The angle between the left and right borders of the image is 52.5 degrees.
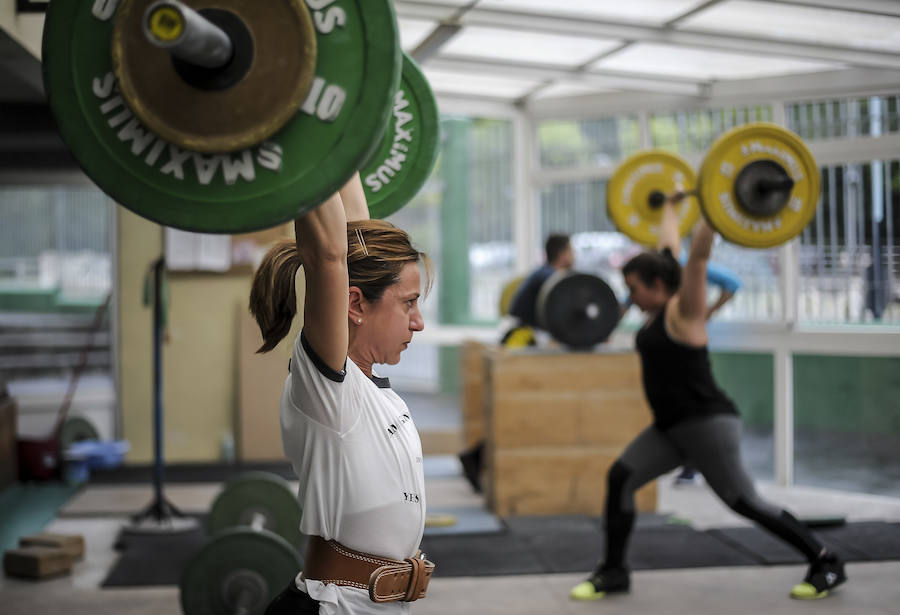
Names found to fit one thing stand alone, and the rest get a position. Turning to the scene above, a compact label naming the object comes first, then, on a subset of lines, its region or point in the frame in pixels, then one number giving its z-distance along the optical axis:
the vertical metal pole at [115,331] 6.93
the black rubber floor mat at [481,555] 4.26
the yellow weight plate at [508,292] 6.85
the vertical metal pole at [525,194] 7.70
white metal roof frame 5.14
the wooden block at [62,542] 4.34
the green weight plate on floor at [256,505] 3.92
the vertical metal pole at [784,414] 6.11
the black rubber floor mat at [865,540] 4.37
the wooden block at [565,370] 5.18
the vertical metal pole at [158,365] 4.89
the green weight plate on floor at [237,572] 3.11
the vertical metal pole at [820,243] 5.96
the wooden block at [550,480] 5.21
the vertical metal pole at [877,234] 5.69
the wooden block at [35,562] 4.17
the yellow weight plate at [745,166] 3.42
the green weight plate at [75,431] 6.57
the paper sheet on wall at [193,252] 6.73
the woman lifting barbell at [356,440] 1.44
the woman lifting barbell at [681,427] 3.50
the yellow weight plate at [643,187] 4.94
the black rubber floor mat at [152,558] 4.16
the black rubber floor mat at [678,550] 4.30
